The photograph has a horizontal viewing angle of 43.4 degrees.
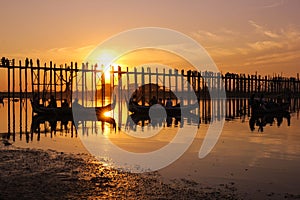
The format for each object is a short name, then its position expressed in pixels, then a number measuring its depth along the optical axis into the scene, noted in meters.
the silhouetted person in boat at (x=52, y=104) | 31.64
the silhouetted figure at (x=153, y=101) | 34.44
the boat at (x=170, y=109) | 32.91
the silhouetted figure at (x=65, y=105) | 31.39
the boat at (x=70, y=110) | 30.81
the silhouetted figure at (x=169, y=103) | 33.43
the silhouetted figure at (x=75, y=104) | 31.40
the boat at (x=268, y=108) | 32.22
